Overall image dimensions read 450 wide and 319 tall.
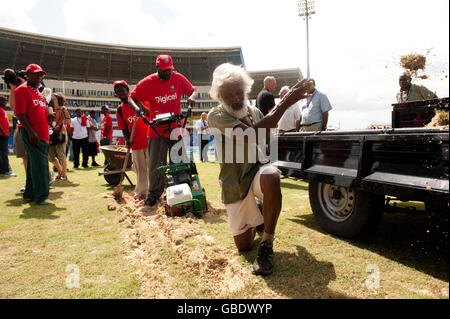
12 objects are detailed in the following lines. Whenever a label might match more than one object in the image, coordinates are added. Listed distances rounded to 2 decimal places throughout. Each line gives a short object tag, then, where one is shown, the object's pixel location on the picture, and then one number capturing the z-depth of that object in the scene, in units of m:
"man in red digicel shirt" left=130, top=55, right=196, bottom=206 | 4.60
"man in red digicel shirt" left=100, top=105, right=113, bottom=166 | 10.34
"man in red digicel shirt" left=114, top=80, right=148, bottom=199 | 5.31
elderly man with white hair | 2.36
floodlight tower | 25.51
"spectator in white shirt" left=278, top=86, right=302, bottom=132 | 6.74
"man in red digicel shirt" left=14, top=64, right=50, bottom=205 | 4.43
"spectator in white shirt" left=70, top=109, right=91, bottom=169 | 10.59
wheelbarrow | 6.39
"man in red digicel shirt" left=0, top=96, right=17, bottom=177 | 7.80
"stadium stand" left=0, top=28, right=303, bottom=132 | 37.41
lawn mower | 3.74
